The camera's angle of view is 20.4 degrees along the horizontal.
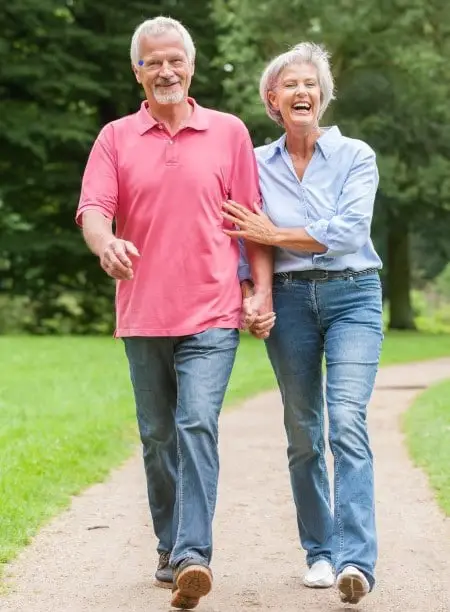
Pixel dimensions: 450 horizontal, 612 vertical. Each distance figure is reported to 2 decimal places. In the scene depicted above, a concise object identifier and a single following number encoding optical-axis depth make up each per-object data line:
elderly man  4.56
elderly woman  4.55
